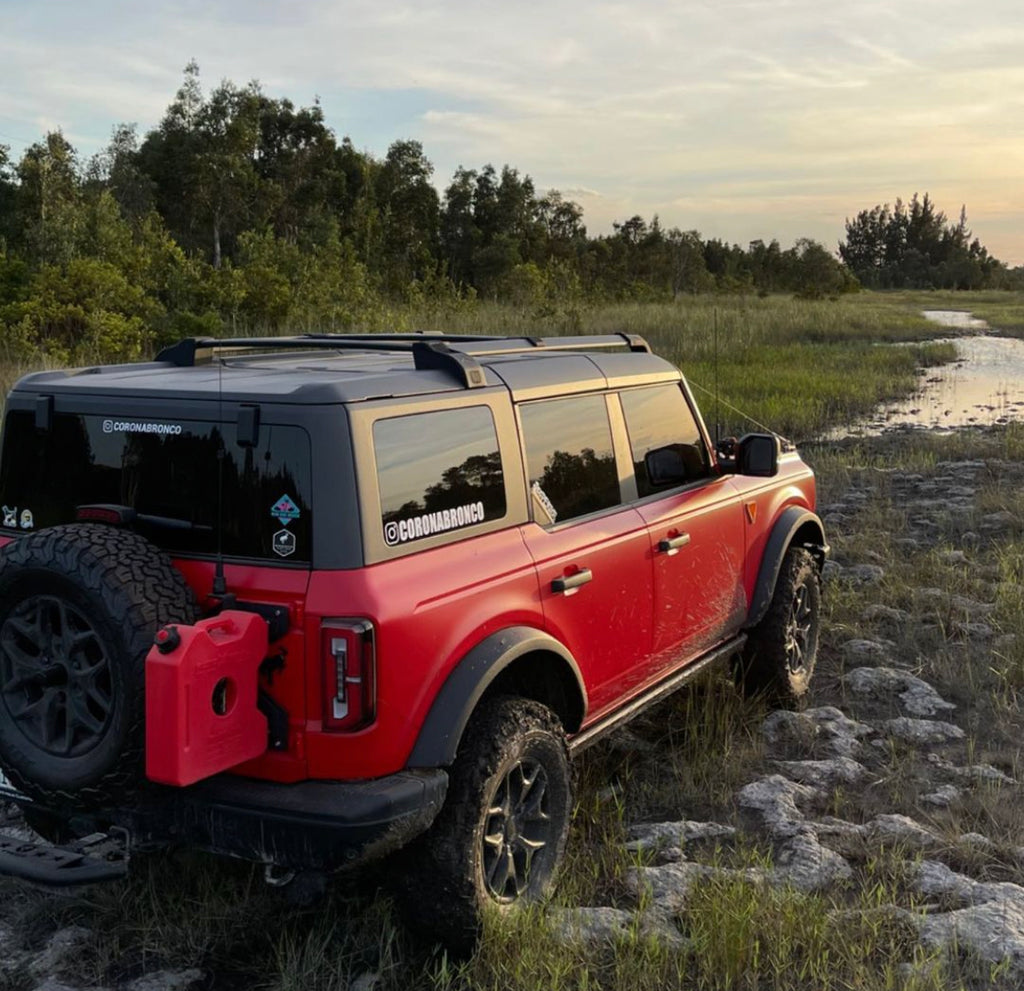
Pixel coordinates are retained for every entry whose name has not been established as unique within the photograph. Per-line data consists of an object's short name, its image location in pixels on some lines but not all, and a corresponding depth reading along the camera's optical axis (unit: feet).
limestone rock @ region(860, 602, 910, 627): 22.54
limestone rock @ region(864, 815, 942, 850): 13.35
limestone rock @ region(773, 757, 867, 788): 15.47
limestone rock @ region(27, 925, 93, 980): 10.92
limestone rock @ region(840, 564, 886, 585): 25.11
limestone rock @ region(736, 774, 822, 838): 13.84
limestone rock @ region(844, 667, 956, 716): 18.35
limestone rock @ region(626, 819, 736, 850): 13.35
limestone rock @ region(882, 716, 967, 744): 17.12
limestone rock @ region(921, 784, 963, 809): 14.74
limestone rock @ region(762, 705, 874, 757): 16.80
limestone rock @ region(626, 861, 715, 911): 11.76
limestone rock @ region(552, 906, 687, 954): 10.73
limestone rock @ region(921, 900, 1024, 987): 10.81
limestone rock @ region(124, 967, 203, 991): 10.59
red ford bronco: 9.39
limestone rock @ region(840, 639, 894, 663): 20.76
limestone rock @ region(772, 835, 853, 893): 12.35
